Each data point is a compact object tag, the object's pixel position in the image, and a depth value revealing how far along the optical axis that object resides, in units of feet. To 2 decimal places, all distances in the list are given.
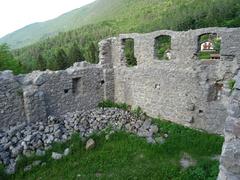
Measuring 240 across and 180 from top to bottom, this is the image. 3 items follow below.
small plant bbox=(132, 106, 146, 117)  28.49
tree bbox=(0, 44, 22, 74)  58.15
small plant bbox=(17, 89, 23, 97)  23.81
